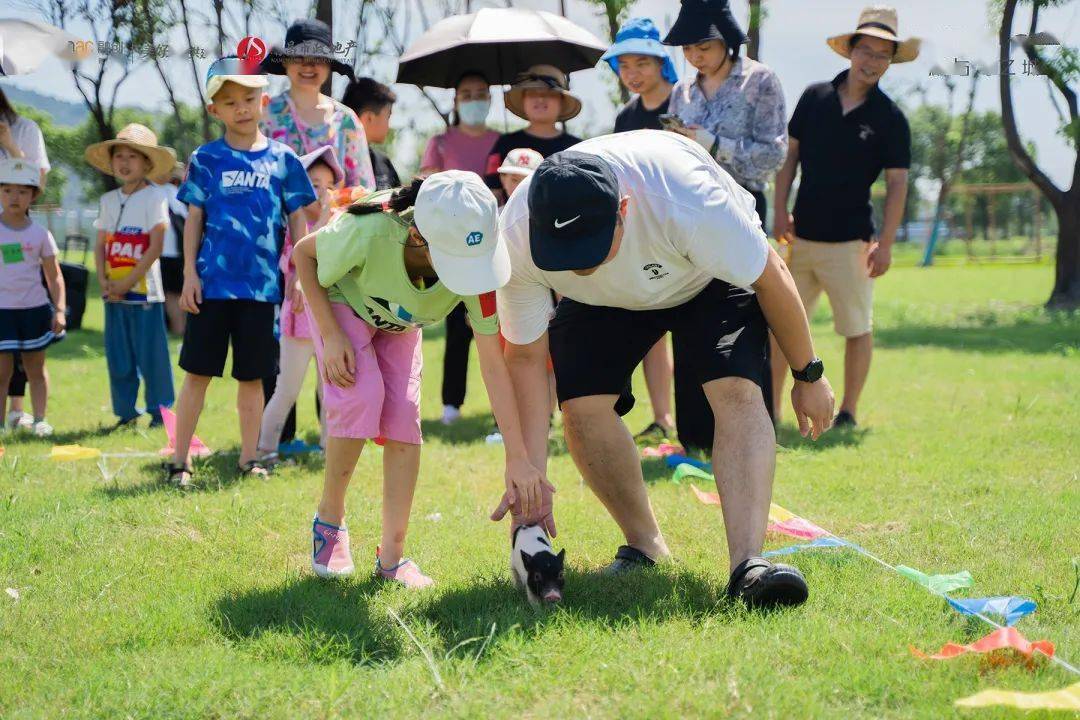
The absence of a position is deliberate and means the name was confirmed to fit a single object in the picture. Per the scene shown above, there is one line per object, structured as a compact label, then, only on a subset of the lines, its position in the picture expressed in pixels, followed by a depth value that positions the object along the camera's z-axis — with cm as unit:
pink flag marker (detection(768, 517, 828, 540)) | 411
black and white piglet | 330
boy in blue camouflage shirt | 512
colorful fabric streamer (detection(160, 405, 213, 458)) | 590
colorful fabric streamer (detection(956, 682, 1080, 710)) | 246
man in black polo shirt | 645
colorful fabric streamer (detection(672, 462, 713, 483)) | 510
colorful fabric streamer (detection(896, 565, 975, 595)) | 338
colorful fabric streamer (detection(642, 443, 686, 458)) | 579
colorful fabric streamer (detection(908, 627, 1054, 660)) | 277
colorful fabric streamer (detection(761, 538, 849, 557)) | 375
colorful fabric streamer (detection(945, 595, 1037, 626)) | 309
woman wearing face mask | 695
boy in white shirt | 662
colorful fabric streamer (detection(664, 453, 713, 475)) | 536
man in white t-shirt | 297
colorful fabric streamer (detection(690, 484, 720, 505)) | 469
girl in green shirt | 298
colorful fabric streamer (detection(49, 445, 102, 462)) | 572
